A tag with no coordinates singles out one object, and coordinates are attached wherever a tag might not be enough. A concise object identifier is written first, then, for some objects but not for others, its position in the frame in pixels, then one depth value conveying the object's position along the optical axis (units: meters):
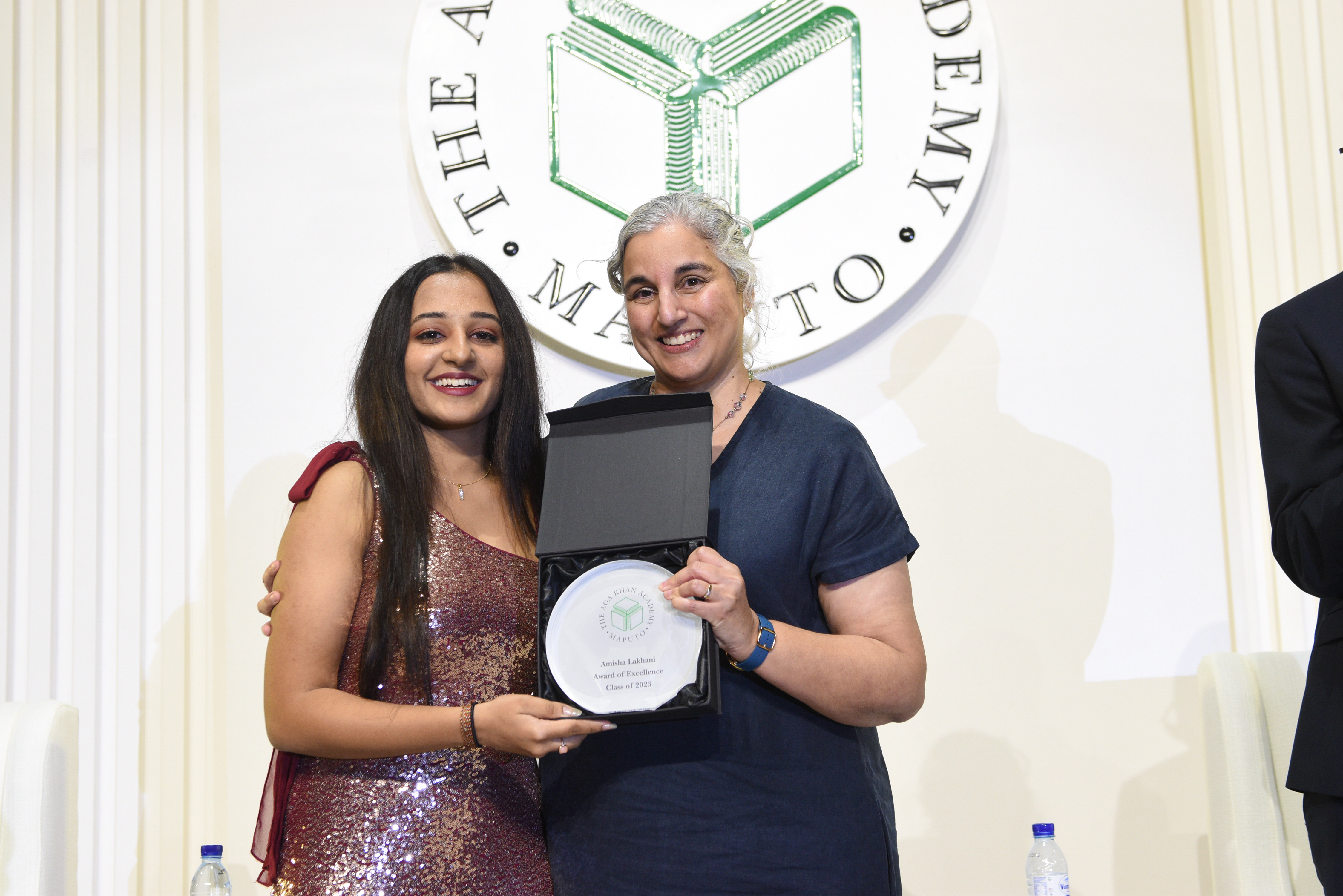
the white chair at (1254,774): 1.69
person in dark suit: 1.31
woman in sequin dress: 1.43
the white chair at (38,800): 1.65
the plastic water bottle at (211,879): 2.18
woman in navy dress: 1.34
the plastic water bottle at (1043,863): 2.12
